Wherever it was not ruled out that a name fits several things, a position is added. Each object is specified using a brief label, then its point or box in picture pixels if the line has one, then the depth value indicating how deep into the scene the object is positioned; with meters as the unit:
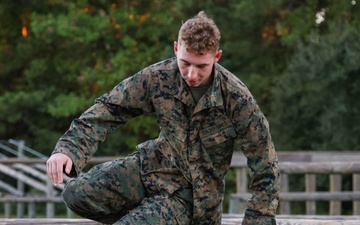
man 5.96
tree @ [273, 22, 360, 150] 23.19
